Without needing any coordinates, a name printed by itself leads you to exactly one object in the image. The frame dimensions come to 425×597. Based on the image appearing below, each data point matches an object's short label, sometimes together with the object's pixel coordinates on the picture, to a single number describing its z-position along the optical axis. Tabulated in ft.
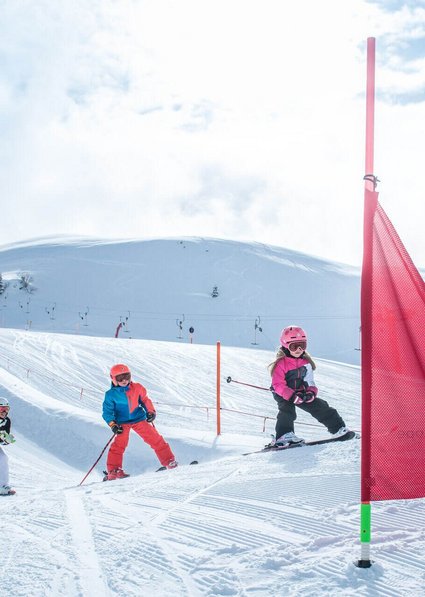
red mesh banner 9.82
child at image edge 22.59
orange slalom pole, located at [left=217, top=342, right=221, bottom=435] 33.11
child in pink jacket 23.20
